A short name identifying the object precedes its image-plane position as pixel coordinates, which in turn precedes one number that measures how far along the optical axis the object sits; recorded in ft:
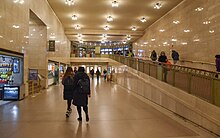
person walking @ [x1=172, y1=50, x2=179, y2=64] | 48.29
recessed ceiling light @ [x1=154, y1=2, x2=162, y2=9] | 54.00
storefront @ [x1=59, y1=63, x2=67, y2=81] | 85.09
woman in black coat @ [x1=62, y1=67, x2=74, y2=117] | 22.86
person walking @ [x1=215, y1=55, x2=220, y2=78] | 27.40
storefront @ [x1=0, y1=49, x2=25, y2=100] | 35.68
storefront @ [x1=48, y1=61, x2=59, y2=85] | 62.45
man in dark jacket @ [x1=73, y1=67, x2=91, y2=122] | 20.54
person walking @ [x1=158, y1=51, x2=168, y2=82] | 32.14
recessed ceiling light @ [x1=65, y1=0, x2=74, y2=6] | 51.05
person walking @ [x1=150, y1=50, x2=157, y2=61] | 52.59
